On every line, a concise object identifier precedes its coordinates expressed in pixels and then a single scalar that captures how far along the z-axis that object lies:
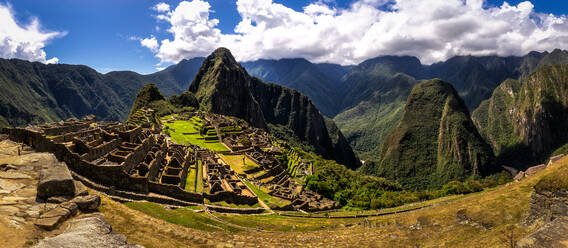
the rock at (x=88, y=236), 8.52
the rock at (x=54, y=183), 11.59
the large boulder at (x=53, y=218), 9.61
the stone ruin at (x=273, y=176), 48.16
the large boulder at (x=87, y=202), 11.73
